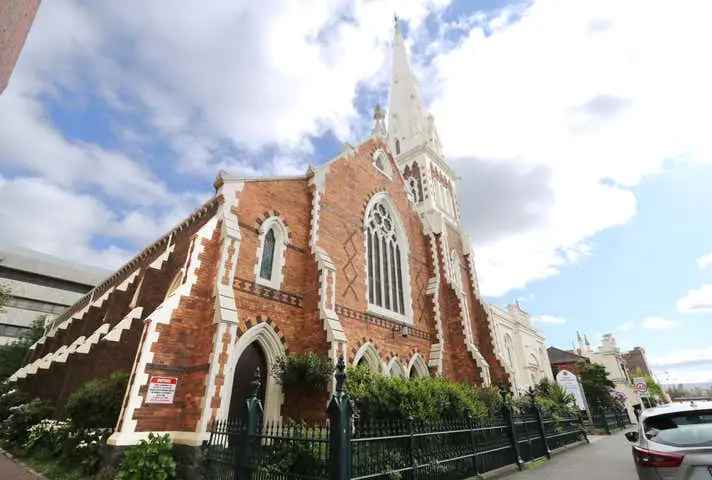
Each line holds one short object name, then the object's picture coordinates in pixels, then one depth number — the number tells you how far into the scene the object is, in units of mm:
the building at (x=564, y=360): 36050
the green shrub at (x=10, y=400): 17077
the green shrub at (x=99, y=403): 9789
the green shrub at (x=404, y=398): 9461
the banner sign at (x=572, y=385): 20578
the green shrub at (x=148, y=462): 7102
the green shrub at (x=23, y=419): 14383
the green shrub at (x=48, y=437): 11220
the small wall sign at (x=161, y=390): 8185
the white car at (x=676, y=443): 4309
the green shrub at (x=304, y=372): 10438
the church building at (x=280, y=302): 8703
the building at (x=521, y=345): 26155
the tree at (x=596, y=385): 28031
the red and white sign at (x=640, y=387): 18172
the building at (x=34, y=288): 36531
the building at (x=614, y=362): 43281
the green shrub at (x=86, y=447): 8672
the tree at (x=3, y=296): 21173
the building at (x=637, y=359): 85069
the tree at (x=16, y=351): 28891
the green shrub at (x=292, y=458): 6272
